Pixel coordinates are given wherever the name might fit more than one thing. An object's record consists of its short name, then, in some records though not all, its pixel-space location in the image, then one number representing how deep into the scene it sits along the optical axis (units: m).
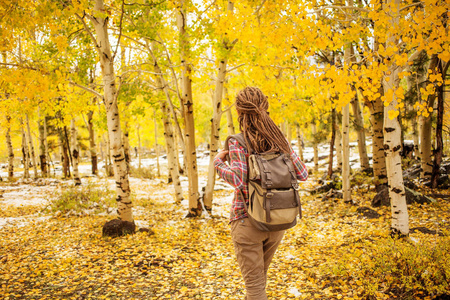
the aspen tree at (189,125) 7.34
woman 2.13
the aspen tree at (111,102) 6.15
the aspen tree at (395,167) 4.61
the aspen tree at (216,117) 7.35
